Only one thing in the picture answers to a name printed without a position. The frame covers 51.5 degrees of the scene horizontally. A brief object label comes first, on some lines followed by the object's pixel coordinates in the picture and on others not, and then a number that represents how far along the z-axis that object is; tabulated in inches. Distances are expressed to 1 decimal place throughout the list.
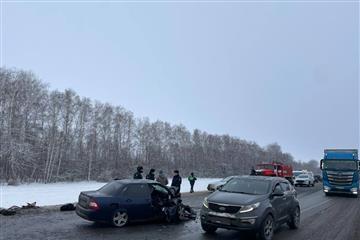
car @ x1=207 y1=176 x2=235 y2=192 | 1190.5
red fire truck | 1552.9
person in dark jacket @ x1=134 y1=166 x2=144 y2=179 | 719.1
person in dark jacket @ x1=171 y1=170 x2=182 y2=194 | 818.7
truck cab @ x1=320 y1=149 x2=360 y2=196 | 1093.1
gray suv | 389.4
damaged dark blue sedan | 449.3
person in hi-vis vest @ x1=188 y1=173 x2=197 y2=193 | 1203.2
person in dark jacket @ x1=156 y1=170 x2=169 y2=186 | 782.5
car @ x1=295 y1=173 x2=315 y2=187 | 1856.3
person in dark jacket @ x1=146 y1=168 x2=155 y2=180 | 774.0
